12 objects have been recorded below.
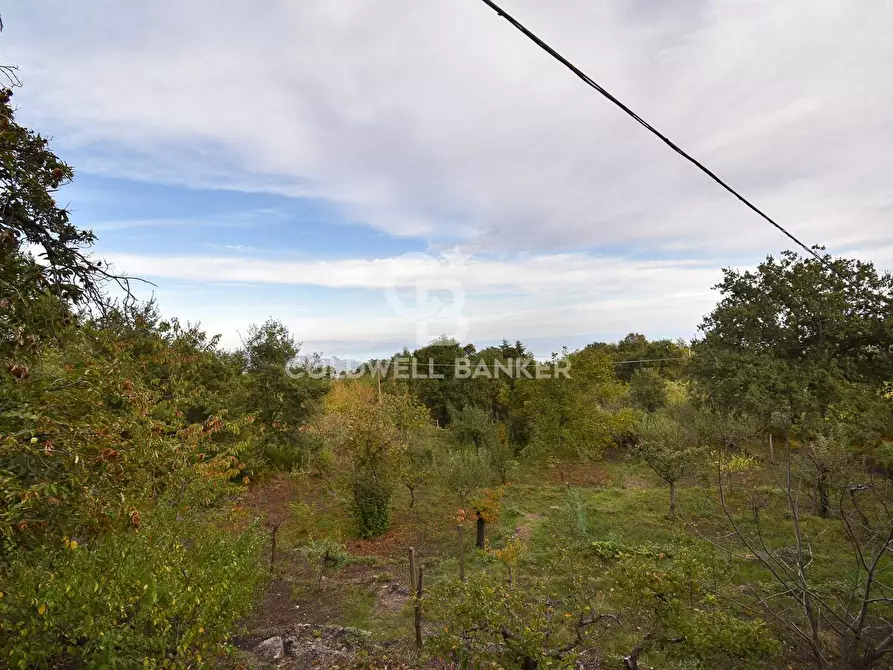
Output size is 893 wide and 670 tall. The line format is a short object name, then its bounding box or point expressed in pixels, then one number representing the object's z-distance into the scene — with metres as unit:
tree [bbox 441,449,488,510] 12.23
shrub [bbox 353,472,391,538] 12.95
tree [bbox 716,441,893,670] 3.20
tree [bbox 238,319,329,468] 18.67
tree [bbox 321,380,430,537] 12.64
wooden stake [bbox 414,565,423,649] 5.99
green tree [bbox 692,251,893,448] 12.91
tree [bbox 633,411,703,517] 12.98
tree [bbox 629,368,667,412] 27.94
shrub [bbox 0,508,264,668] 3.39
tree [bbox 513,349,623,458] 19.00
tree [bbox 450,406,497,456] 20.25
